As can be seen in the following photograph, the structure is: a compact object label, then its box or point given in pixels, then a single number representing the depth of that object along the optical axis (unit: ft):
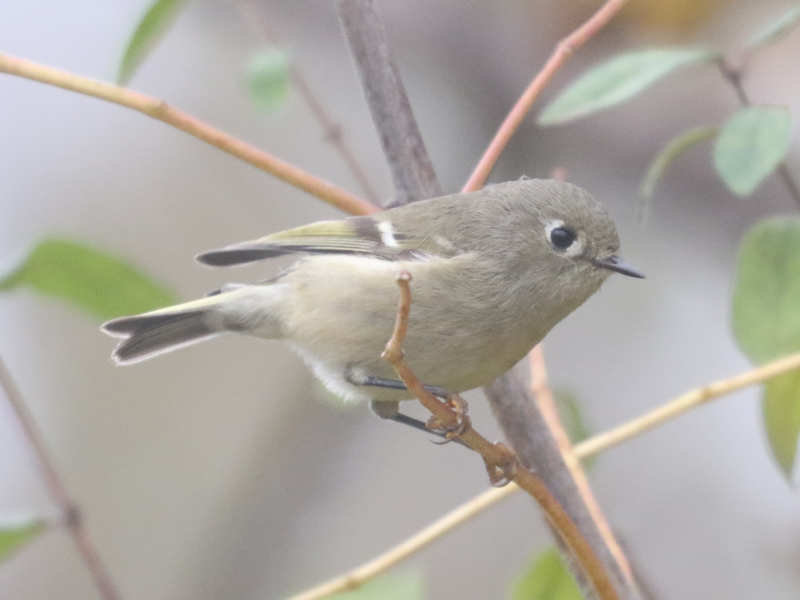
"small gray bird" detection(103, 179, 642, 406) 9.22
